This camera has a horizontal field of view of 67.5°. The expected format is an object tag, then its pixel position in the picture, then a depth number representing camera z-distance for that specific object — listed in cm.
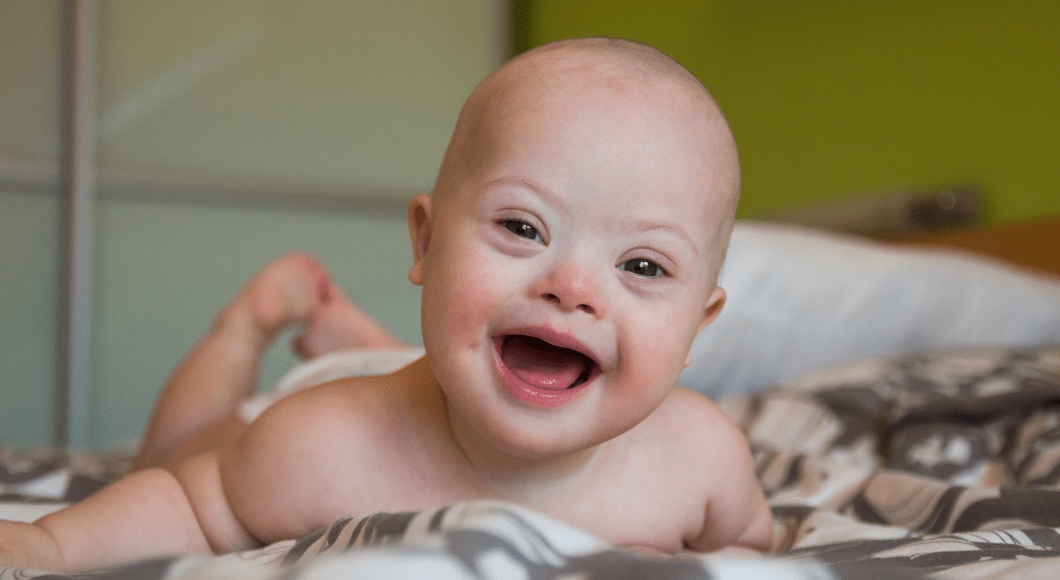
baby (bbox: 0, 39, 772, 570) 50
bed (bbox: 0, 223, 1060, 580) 34
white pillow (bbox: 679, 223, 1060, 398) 140
